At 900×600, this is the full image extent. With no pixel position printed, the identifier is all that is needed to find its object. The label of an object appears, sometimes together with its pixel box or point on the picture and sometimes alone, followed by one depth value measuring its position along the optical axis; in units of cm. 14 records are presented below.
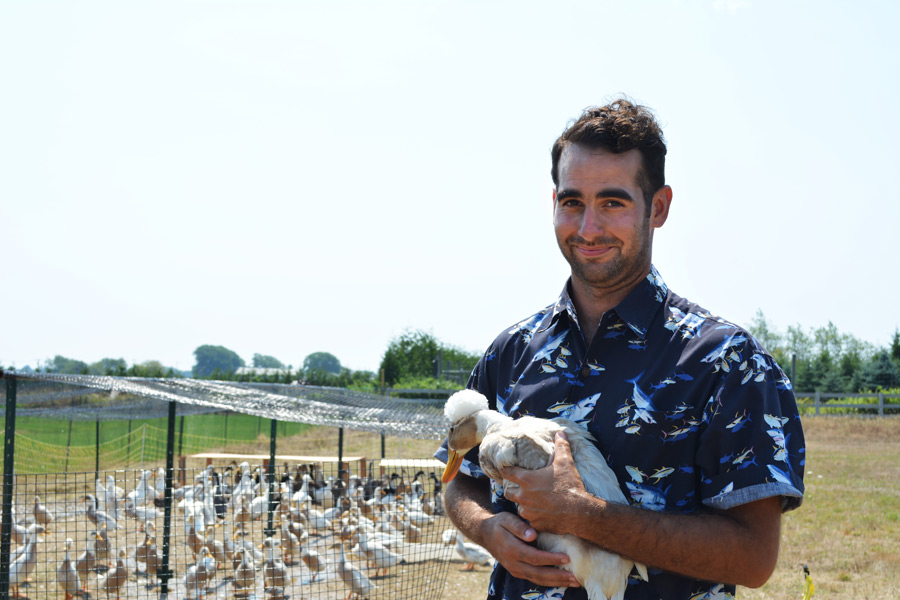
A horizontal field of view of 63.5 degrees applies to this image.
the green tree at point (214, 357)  14838
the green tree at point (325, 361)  14188
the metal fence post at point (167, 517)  676
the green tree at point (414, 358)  3644
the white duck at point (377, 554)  870
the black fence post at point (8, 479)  586
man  171
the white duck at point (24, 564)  762
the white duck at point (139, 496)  1098
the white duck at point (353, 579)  798
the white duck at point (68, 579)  740
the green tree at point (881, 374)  3459
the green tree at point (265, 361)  14950
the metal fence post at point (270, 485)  811
